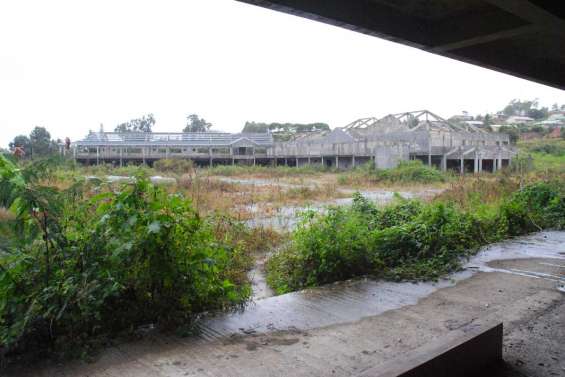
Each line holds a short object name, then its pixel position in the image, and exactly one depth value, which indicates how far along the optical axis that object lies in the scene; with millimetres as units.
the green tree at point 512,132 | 51994
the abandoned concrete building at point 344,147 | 27438
